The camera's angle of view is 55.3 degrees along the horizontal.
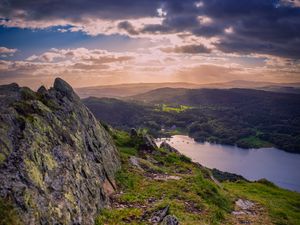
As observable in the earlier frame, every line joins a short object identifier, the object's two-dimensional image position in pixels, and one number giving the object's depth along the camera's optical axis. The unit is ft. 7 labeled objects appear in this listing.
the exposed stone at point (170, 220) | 59.62
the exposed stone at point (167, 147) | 187.73
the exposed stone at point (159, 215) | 66.28
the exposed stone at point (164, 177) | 106.38
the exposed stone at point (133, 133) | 165.17
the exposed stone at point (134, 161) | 115.96
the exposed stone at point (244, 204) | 110.15
